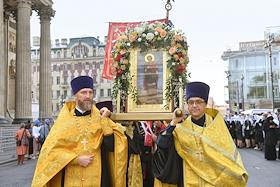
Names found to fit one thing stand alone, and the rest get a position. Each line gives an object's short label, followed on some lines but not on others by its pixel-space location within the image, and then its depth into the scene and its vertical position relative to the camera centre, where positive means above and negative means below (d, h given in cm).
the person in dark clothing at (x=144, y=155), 598 -88
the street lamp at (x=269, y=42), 3514 +447
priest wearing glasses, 423 -59
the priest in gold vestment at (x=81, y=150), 456 -62
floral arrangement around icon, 590 +63
